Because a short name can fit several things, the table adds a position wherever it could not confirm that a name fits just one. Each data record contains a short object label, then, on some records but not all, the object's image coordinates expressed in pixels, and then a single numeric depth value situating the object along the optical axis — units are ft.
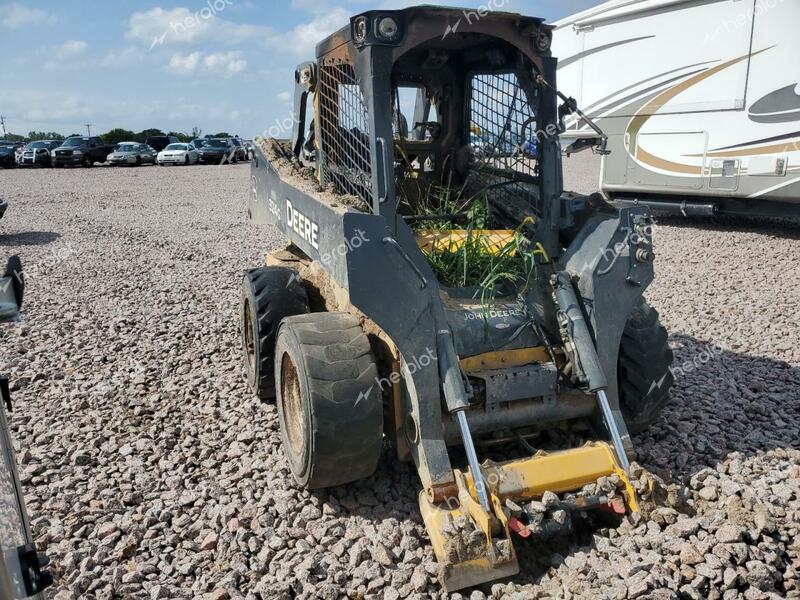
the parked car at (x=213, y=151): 98.89
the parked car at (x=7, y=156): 92.72
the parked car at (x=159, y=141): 122.72
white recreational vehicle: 29.19
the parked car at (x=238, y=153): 98.43
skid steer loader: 10.03
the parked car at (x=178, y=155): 97.50
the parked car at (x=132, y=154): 97.55
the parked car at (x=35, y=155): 92.02
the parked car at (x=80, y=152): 93.35
